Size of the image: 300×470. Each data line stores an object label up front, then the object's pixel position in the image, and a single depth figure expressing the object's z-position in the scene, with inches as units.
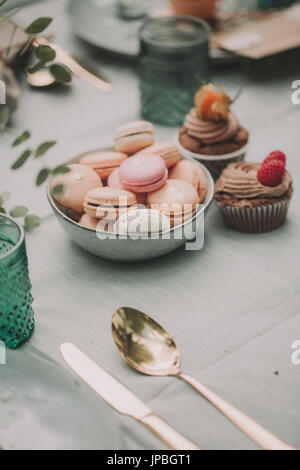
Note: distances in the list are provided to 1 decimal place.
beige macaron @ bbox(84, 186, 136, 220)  23.2
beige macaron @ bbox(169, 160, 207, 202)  25.5
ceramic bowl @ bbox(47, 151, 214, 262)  22.9
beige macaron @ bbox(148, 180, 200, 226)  23.5
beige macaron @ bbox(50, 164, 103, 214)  24.5
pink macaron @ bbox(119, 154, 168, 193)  23.9
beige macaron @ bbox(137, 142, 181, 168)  26.0
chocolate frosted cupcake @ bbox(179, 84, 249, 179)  28.6
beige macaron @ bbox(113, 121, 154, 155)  26.8
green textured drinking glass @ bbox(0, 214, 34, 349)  19.4
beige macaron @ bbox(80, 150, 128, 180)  26.2
